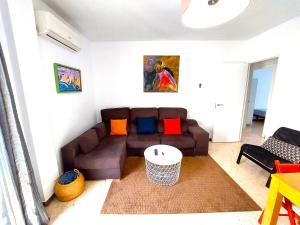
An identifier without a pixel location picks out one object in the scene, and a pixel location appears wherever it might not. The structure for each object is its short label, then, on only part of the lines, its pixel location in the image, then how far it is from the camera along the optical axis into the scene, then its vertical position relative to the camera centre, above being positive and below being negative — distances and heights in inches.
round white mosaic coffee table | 78.0 -42.4
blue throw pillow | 123.0 -31.8
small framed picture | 80.9 +6.7
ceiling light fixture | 32.9 +18.9
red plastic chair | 45.7 -28.8
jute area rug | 65.9 -54.3
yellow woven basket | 68.1 -48.4
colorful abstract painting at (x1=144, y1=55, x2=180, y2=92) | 132.0 +14.6
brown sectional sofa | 80.8 -38.2
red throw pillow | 123.3 -32.1
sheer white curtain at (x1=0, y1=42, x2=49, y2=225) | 45.5 -27.4
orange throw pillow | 122.5 -32.6
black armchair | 78.9 -39.1
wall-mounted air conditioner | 64.1 +29.4
